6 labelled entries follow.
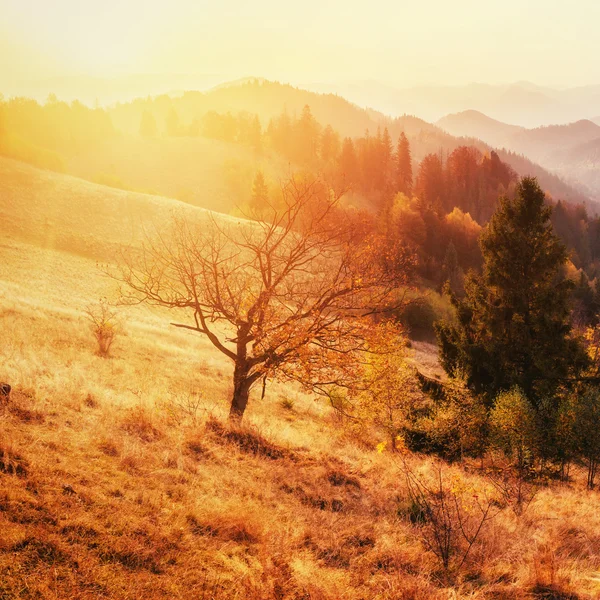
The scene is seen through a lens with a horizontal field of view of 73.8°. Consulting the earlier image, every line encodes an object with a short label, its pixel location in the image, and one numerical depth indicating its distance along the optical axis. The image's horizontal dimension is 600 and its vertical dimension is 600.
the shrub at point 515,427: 18.75
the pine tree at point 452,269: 65.00
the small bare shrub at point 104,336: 20.48
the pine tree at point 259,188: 75.06
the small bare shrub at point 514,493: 10.37
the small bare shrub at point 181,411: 10.89
